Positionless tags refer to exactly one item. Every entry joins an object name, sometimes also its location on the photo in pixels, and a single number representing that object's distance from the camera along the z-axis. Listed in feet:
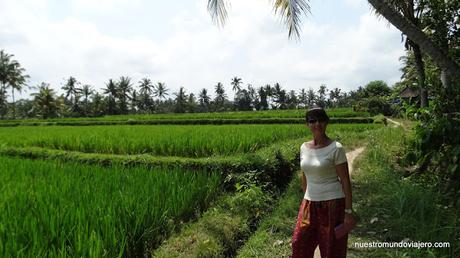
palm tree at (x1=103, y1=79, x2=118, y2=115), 154.20
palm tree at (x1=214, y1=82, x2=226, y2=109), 200.41
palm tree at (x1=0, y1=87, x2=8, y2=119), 125.27
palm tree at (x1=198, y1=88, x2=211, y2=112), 200.34
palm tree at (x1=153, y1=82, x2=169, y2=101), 197.26
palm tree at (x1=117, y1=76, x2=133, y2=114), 163.22
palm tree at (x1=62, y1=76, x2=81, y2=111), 162.30
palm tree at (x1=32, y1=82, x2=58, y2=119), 127.75
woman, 7.28
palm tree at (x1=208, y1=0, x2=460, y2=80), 12.48
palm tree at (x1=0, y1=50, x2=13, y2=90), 120.98
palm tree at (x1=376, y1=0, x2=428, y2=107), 24.87
